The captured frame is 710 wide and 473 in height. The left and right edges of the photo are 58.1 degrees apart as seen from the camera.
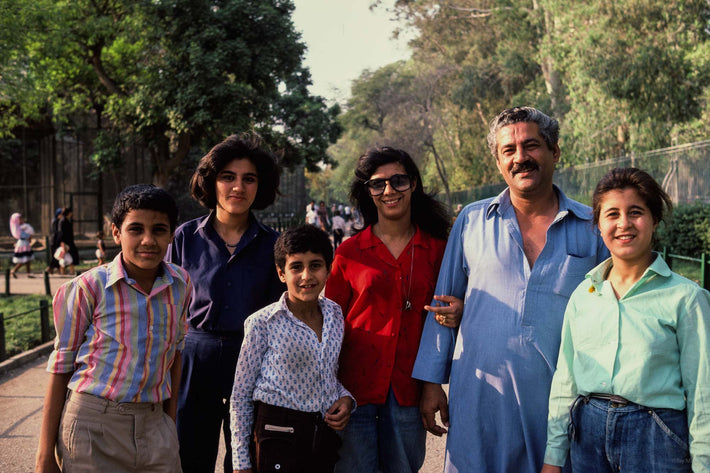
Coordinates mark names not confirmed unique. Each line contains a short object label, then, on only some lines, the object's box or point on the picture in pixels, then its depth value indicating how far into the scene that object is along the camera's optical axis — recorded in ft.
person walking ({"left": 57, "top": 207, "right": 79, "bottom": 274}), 51.06
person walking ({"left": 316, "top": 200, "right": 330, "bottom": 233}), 79.36
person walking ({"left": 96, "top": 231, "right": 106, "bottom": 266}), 49.32
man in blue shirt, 8.64
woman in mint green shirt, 7.08
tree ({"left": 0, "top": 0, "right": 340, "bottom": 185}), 57.93
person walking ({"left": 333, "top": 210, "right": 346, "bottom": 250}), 71.41
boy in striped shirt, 8.27
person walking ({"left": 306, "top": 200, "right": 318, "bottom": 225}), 72.95
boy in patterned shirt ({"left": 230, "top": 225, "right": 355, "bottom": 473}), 8.72
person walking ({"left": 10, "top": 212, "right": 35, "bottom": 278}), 52.03
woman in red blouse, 9.54
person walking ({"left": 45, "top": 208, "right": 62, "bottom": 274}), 51.58
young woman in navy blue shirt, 10.14
